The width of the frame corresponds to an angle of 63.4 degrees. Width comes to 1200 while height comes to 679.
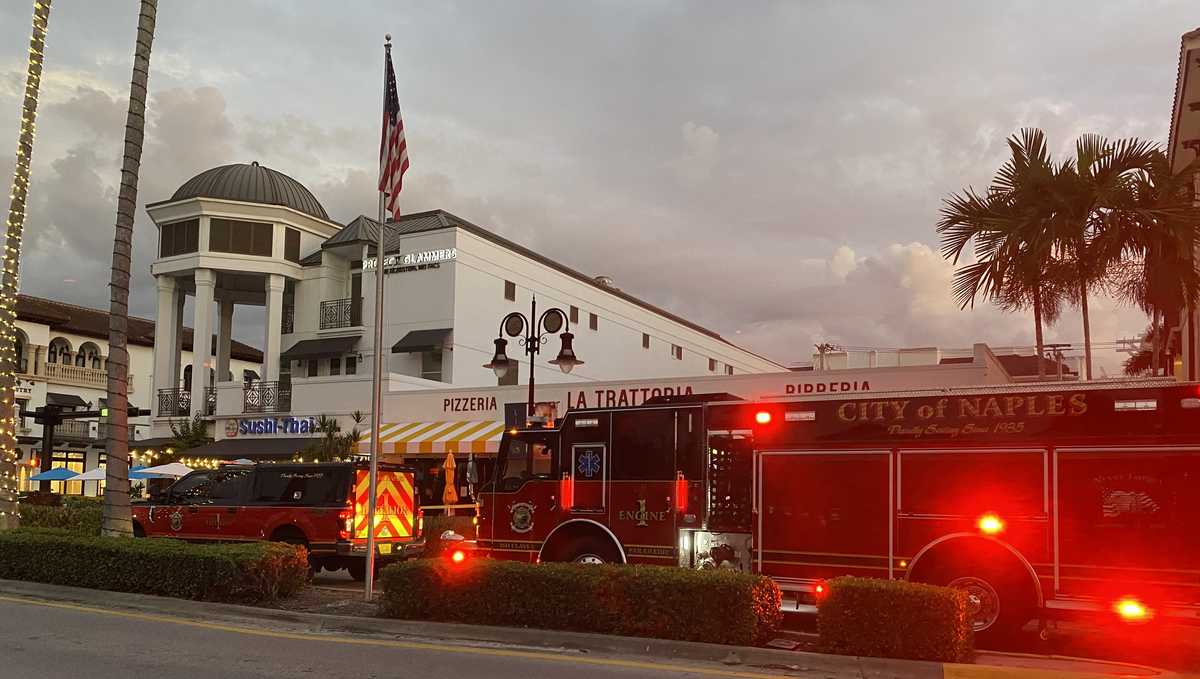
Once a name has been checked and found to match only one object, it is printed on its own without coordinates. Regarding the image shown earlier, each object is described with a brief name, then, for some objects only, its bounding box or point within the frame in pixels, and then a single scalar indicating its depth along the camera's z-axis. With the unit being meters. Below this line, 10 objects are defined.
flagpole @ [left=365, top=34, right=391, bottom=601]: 12.18
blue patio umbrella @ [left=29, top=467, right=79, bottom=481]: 34.66
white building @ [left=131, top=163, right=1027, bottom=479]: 35.72
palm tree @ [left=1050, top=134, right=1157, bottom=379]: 15.30
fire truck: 10.63
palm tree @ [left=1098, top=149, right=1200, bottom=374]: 14.85
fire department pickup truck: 17.14
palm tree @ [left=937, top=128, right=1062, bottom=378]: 15.70
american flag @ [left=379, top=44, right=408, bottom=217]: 13.69
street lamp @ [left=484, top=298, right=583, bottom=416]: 21.56
